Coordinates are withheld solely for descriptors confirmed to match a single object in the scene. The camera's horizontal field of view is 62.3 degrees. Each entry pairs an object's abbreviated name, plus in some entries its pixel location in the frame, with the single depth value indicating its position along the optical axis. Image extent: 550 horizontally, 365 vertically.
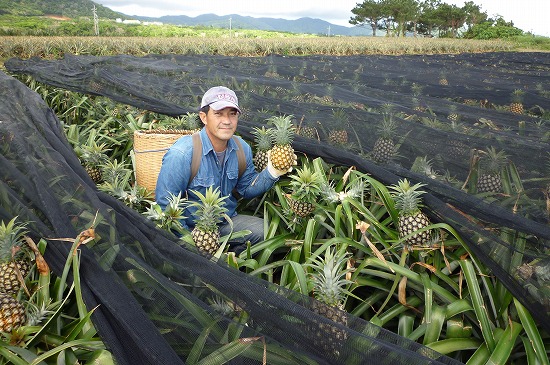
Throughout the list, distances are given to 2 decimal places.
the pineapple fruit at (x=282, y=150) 2.39
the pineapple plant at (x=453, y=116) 2.97
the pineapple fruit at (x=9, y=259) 1.66
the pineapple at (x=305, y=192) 2.11
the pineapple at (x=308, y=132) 2.81
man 2.45
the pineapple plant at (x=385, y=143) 2.36
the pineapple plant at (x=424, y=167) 2.06
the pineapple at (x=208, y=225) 1.90
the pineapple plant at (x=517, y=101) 4.06
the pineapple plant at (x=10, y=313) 1.45
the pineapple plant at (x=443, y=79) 5.27
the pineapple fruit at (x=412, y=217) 1.79
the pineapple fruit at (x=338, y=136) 2.63
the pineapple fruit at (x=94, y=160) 2.95
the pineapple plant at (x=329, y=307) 1.14
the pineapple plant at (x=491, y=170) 1.86
